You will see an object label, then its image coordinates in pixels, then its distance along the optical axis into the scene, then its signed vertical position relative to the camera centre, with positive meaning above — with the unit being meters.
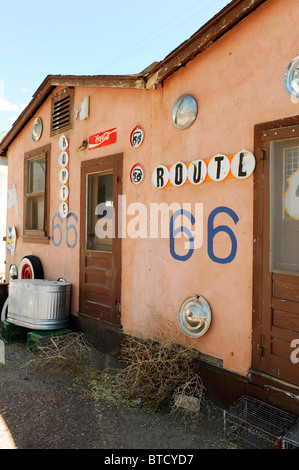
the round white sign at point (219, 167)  3.73 +0.70
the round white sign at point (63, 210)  6.22 +0.40
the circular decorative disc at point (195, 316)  3.88 -0.92
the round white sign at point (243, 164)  3.51 +0.69
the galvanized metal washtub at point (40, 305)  5.48 -1.13
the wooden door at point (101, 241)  5.14 -0.12
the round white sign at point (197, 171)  3.96 +0.69
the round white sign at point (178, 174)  4.18 +0.70
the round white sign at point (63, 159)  6.26 +1.30
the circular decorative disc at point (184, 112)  4.09 +1.42
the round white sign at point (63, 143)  6.27 +1.58
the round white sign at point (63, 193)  6.24 +0.70
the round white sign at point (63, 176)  6.25 +1.00
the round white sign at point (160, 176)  4.41 +0.71
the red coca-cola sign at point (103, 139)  5.27 +1.43
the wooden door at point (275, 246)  3.25 -0.12
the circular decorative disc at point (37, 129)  7.14 +2.08
